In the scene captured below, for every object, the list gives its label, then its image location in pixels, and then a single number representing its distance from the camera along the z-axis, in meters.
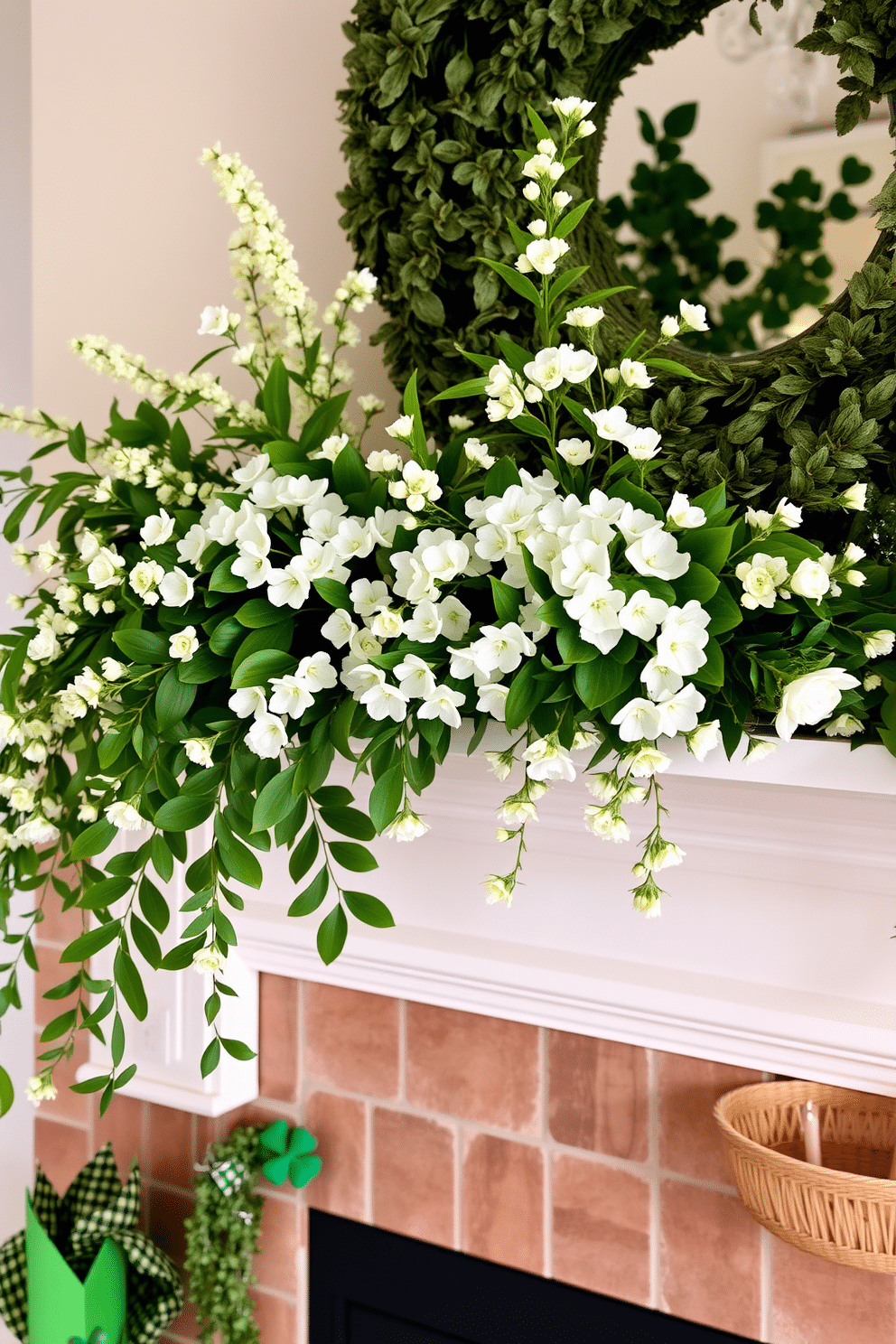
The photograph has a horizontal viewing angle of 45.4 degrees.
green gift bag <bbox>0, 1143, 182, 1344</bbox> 1.13
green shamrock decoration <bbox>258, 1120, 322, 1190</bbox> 1.14
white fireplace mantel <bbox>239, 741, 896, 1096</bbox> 0.80
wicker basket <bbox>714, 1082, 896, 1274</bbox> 0.72
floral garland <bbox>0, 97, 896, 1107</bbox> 0.60
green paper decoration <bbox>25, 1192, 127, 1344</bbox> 1.12
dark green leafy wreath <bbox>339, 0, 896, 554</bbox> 0.73
